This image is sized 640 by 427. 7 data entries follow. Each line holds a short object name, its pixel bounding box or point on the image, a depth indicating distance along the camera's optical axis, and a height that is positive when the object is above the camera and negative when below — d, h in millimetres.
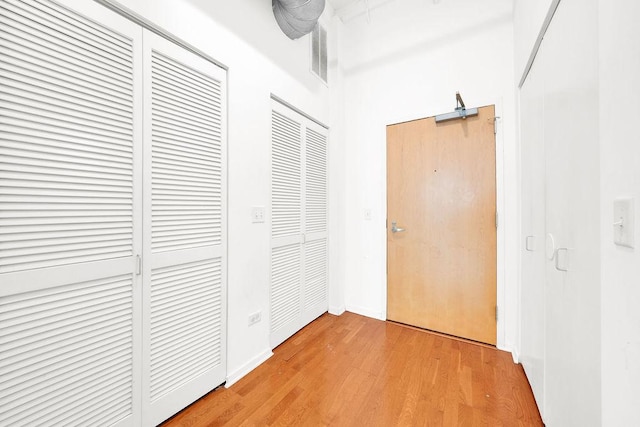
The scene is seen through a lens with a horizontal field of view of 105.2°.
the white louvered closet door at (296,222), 2115 -82
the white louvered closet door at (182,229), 1299 -90
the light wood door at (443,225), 2166 -107
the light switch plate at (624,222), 589 -20
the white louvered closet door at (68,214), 911 -3
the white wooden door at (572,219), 809 -19
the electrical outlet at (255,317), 1851 -800
